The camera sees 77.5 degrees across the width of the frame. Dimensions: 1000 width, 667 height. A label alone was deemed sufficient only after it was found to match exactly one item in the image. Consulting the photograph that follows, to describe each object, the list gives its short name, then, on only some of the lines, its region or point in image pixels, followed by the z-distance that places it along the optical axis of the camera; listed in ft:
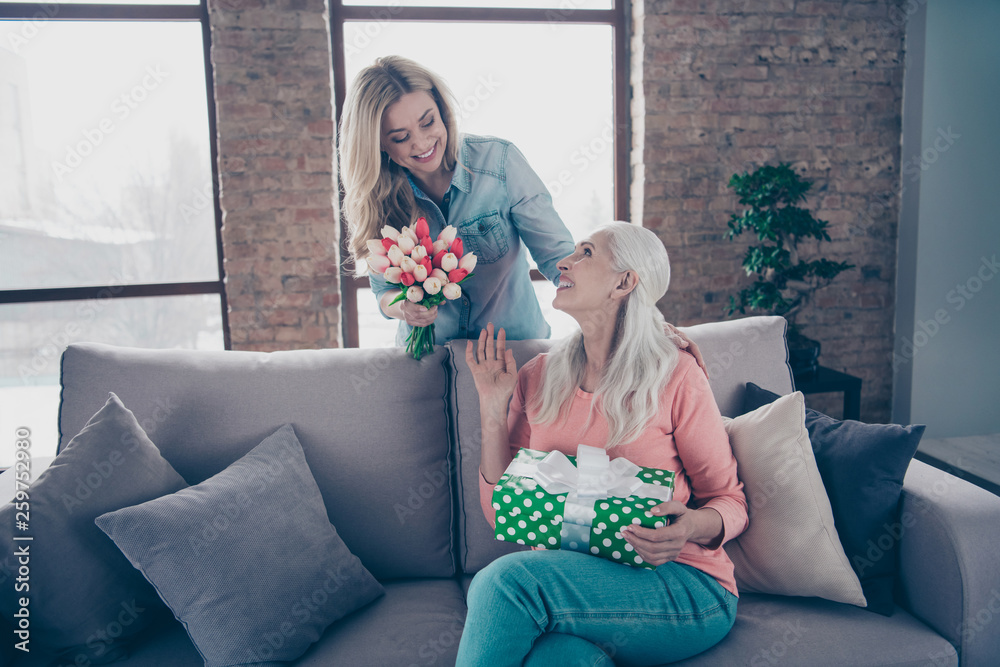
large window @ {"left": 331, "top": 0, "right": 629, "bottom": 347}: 10.23
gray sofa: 4.00
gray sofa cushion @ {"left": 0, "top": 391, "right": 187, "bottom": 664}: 3.78
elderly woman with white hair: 3.69
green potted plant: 9.10
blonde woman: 5.35
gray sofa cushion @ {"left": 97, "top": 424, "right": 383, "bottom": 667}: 3.78
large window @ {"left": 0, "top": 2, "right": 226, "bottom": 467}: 9.61
